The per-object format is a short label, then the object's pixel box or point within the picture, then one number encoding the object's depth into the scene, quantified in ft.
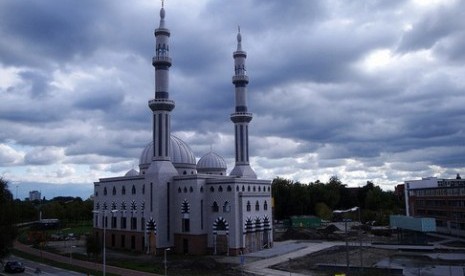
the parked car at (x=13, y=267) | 160.39
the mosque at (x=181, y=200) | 203.82
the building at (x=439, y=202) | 264.74
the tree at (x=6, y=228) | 139.03
